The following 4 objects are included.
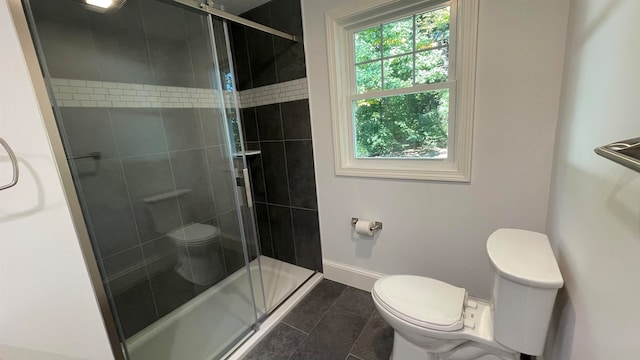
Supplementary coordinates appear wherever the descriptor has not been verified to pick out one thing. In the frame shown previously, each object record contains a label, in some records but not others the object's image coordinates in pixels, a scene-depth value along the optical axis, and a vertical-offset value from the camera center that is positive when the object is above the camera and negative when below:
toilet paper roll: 1.82 -0.71
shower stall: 1.25 -0.13
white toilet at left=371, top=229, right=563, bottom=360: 0.90 -0.82
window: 1.43 +0.24
